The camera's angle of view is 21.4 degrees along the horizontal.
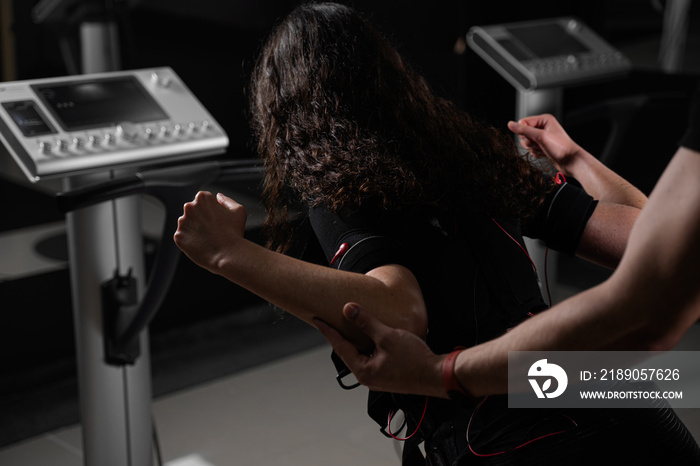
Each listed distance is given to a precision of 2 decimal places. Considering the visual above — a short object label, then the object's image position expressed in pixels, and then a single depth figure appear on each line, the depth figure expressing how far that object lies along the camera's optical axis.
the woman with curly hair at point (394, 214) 2.76
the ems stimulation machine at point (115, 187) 3.39
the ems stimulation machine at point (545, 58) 4.25
